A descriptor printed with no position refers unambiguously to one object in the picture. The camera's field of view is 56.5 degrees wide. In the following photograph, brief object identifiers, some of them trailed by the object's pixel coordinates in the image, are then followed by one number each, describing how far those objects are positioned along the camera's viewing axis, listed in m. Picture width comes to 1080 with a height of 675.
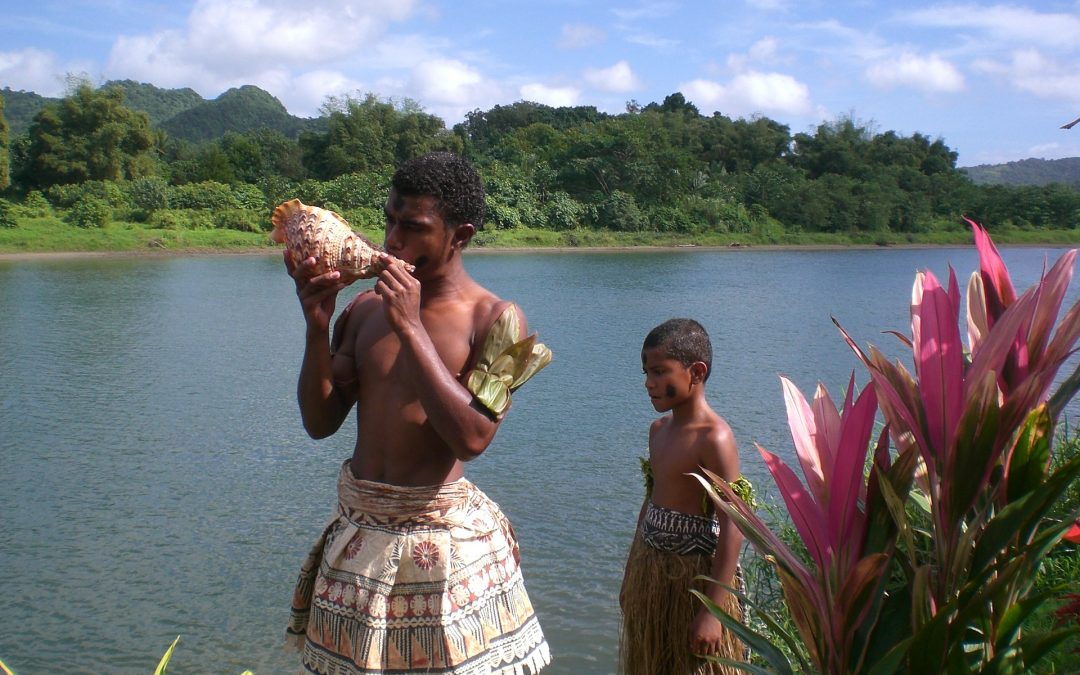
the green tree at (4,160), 29.20
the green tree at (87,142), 34.88
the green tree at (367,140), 41.66
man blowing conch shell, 1.83
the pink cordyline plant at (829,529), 1.44
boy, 2.40
